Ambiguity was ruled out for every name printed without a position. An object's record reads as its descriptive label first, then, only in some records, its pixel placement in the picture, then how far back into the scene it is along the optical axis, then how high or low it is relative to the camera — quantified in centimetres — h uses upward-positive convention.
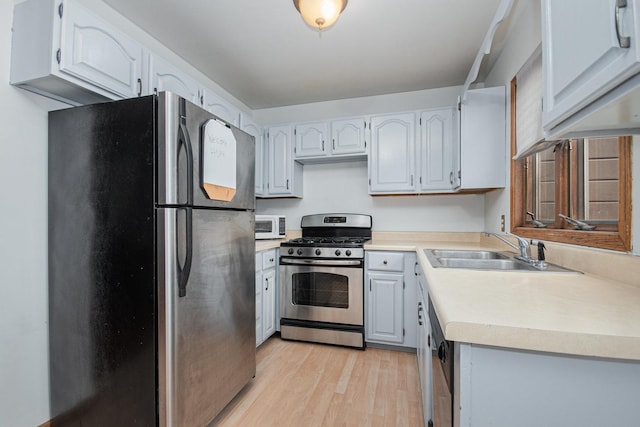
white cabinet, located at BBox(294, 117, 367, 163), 281 +75
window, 102 +11
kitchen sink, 130 -28
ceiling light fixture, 145 +107
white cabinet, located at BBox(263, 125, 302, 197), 302 +52
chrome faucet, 150 -20
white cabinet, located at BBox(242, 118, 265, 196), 304 +57
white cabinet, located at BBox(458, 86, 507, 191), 214 +58
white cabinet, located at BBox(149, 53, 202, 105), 174 +90
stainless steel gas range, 242 -72
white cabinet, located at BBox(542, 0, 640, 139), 50 +31
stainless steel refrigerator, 124 -25
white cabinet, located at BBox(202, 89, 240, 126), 220 +90
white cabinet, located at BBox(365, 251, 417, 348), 234 -74
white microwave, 280 -15
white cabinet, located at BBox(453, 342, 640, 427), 55 -37
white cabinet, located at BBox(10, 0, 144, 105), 127 +77
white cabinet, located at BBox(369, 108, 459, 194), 257 +57
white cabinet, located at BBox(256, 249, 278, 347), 233 -71
